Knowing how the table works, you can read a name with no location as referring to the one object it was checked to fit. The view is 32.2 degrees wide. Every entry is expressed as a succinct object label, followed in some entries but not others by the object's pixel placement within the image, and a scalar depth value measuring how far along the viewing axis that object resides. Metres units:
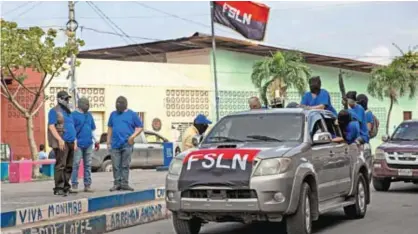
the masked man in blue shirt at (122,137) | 12.84
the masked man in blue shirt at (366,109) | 14.50
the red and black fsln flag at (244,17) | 30.80
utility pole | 25.12
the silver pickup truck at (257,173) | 8.63
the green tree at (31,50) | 23.48
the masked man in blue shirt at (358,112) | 13.27
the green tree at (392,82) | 39.50
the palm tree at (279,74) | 34.44
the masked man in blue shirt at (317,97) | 12.09
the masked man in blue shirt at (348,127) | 11.79
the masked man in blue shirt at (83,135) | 12.90
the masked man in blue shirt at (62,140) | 12.14
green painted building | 35.16
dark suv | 15.95
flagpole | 29.09
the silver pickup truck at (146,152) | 24.70
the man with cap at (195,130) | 11.94
